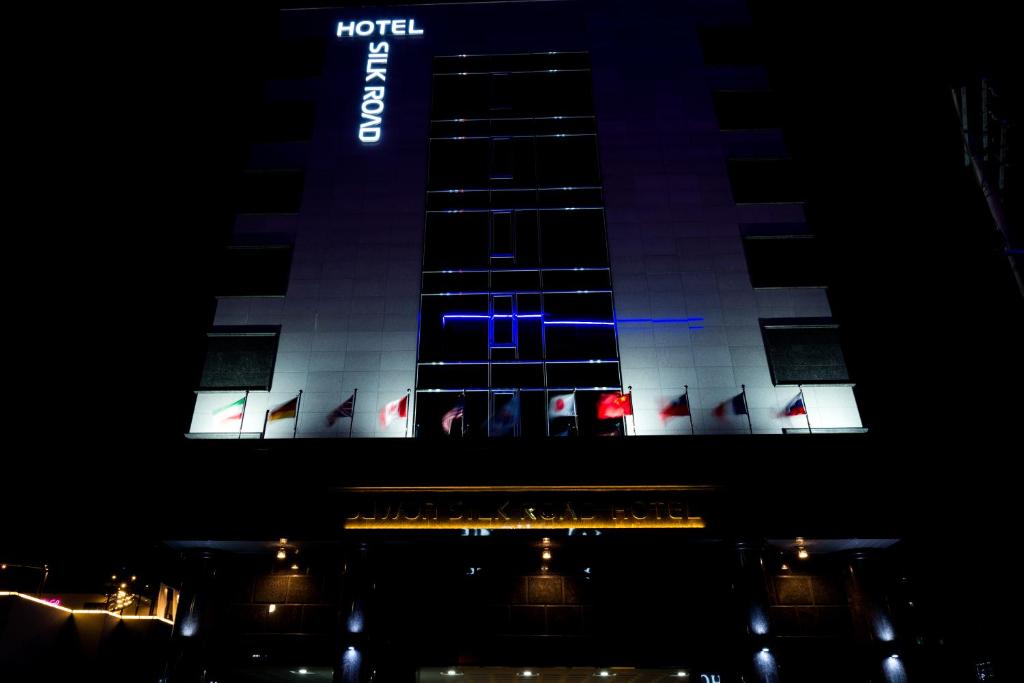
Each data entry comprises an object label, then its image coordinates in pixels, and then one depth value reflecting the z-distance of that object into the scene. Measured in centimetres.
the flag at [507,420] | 1762
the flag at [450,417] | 1733
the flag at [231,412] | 1778
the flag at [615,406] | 1681
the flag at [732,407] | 1725
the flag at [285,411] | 1706
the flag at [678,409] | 1684
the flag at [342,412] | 1728
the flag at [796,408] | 1708
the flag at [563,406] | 1712
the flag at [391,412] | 1725
